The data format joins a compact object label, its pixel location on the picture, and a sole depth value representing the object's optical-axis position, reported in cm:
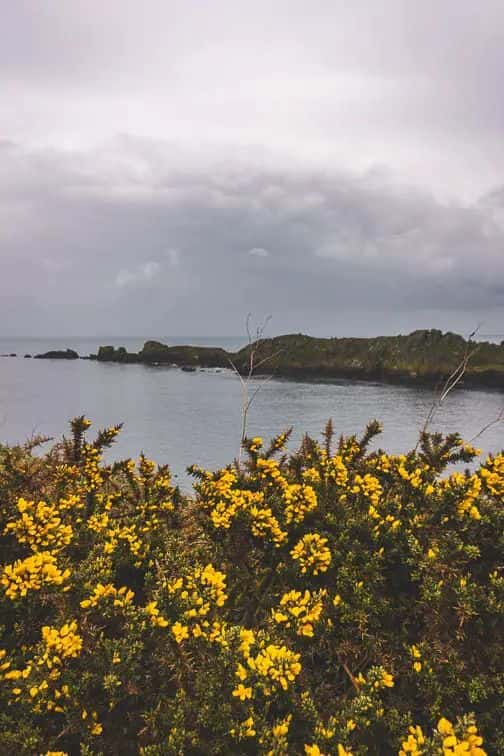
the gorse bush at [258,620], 193
